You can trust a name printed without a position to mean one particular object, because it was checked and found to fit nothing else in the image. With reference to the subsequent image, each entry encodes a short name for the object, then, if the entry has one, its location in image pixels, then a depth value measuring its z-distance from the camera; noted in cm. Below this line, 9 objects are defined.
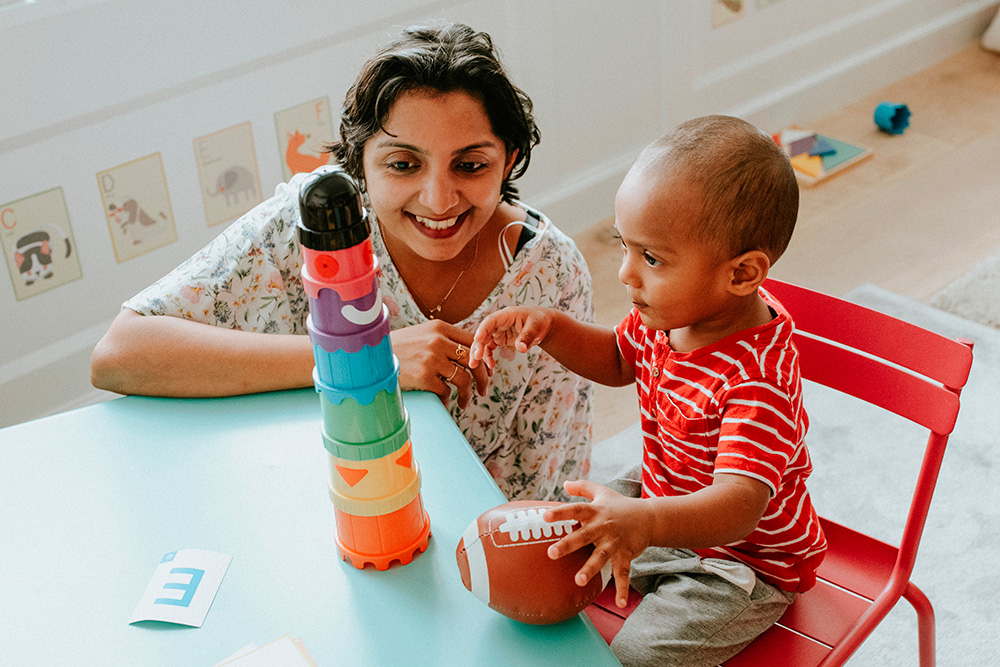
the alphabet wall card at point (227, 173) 224
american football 84
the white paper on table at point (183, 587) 88
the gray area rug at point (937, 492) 180
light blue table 86
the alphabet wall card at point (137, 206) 213
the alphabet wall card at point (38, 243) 202
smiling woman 116
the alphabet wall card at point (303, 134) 235
